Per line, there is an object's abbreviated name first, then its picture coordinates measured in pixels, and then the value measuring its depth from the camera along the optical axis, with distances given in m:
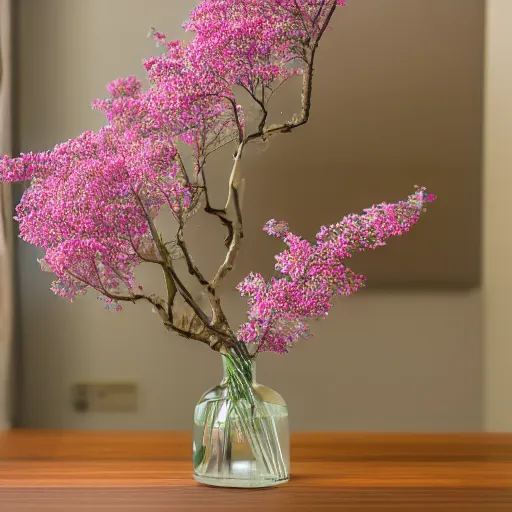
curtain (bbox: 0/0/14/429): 1.58
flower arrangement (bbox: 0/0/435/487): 0.99
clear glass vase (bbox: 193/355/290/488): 1.04
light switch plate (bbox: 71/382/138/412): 1.58
